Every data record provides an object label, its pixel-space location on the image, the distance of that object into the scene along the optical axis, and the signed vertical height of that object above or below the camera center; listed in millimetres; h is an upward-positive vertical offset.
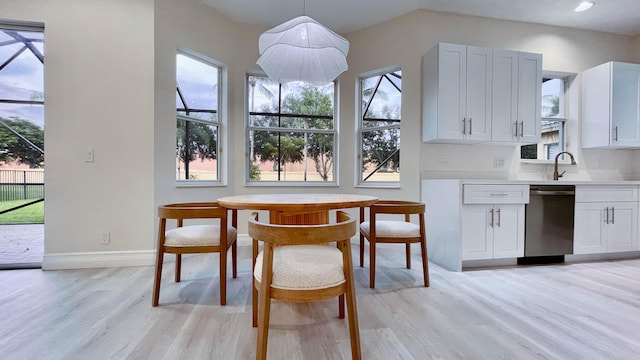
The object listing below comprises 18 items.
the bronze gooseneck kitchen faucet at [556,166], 3286 +109
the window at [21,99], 2646 +709
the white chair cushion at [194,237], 1889 -423
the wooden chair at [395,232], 2230 -461
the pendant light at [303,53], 1773 +819
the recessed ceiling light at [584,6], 3045 +1860
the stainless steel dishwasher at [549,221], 2754 -450
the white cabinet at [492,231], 2621 -528
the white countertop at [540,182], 2602 -64
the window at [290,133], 3680 +556
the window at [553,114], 3600 +791
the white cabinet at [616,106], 3291 +827
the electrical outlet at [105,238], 2646 -600
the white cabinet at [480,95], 2936 +861
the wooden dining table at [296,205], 1599 -177
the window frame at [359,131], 3655 +579
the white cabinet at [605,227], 2893 -540
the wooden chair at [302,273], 1140 -431
